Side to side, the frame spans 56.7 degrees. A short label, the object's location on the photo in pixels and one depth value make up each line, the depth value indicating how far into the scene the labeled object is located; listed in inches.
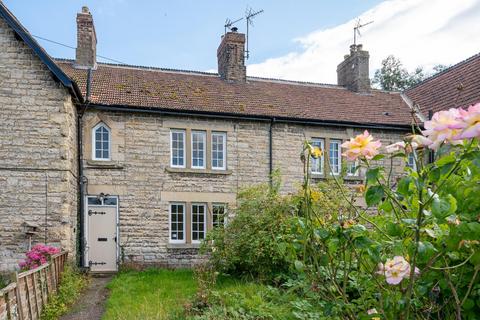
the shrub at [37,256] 449.2
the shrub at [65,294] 378.6
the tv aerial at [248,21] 782.4
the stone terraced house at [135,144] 524.4
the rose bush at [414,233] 88.3
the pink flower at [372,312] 116.6
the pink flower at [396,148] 98.1
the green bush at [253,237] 426.0
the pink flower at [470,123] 77.2
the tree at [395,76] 1675.0
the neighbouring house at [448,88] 711.7
